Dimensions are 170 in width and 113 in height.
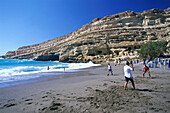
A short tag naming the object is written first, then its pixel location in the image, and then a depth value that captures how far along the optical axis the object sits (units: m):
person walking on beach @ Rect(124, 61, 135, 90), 4.47
